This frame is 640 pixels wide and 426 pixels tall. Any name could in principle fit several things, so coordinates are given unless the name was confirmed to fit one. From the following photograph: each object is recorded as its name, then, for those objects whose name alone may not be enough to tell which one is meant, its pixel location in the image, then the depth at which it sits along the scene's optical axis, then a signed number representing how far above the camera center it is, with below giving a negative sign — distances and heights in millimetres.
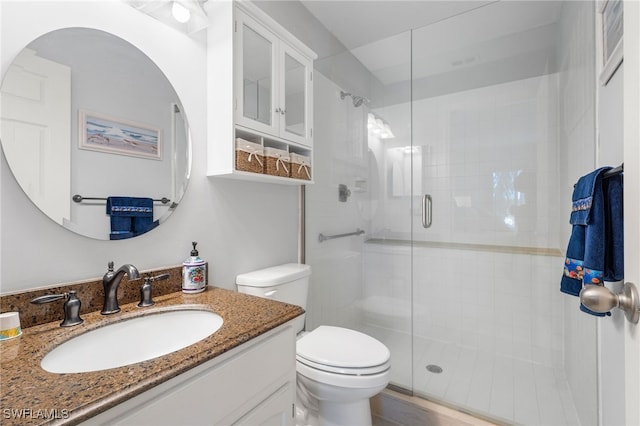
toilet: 1232 -640
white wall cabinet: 1293 +607
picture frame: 966 +629
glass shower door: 2023 -11
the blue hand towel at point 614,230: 903 -54
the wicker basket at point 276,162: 1445 +258
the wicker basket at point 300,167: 1599 +257
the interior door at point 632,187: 488 +44
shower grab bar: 2168 -172
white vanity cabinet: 594 -428
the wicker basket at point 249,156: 1312 +259
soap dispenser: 1203 -249
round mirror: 868 +270
